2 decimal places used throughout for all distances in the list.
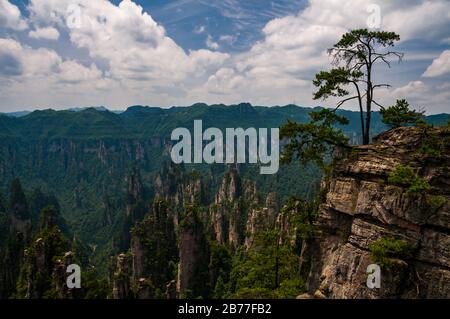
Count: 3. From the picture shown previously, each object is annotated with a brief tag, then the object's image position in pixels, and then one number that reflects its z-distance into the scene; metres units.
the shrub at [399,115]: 21.61
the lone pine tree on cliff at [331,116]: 22.59
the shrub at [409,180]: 17.86
